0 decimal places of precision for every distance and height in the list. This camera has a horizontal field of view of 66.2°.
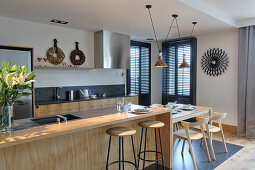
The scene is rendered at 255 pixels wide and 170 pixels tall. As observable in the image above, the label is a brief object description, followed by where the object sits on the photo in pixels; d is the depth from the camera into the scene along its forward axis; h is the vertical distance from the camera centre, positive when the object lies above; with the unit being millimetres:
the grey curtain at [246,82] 4301 -30
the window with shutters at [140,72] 5806 +250
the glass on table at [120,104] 2566 -311
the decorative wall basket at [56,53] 4141 +551
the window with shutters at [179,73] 5363 +205
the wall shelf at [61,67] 3856 +269
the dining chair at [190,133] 2861 -838
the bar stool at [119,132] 2209 -593
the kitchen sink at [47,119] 2269 -465
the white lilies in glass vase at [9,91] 1651 -92
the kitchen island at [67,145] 1698 -669
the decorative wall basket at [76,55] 4514 +558
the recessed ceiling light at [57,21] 3794 +1168
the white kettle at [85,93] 4613 -300
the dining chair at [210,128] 3188 -821
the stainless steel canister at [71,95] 4355 -333
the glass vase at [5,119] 1670 -332
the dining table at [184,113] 2963 -551
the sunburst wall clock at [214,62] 4828 +481
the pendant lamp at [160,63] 3229 +291
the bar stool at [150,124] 2568 -583
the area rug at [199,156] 2996 -1300
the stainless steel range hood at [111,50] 4648 +763
